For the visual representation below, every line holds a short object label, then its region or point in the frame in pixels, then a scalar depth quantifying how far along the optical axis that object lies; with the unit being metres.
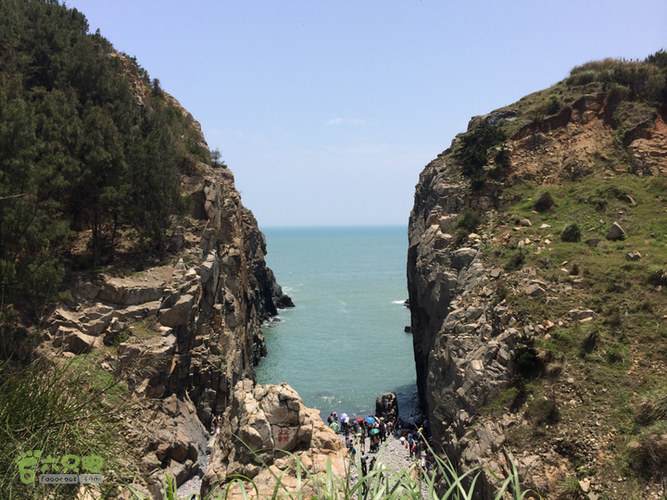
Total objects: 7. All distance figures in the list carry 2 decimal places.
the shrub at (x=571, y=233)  23.75
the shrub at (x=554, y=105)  31.47
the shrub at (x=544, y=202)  26.73
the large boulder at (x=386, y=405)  29.34
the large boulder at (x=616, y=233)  23.45
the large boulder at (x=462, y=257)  24.73
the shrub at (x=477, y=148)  29.55
